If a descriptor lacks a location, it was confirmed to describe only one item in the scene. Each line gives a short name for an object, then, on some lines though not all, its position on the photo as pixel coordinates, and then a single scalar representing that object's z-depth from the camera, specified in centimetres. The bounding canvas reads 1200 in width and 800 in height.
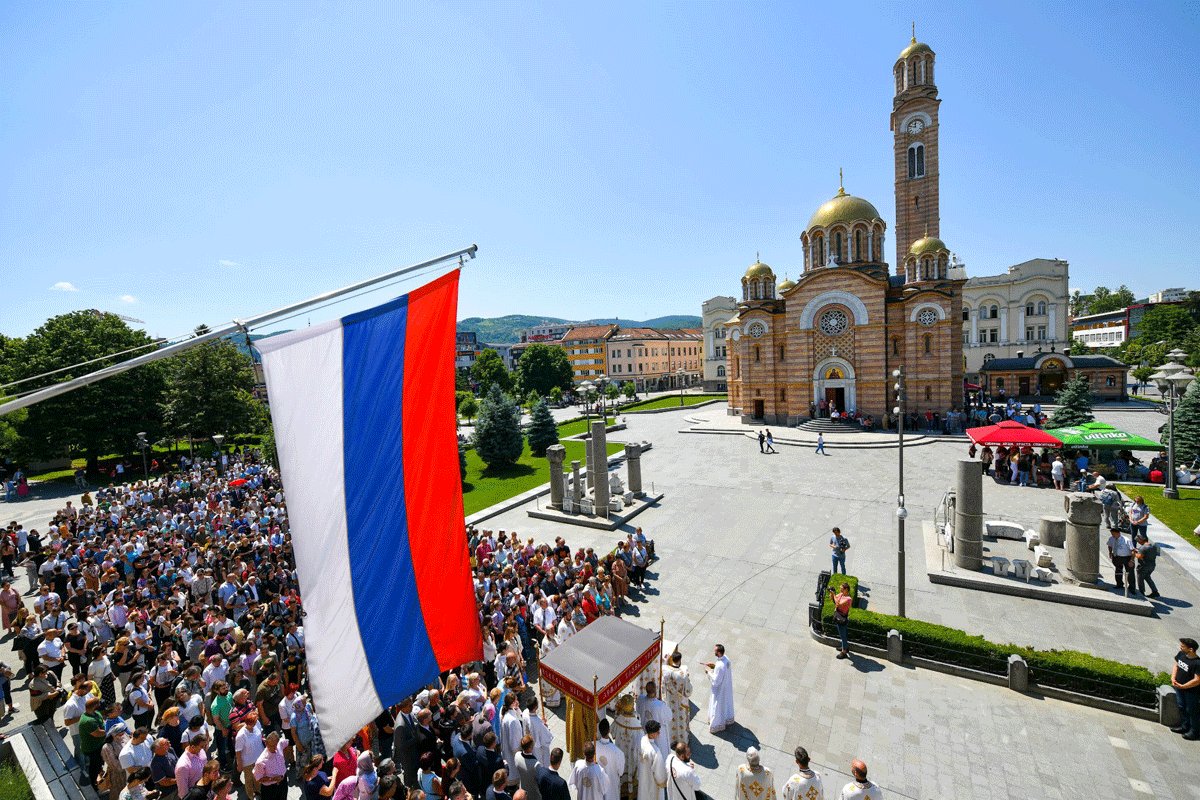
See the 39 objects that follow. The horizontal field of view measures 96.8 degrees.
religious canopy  698
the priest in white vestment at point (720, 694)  822
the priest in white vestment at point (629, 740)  689
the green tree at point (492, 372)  7069
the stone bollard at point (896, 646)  985
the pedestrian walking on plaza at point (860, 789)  539
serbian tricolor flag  434
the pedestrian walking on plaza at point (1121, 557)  1158
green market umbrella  1795
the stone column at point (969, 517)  1313
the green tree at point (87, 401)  3091
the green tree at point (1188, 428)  2120
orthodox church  3412
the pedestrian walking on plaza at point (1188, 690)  767
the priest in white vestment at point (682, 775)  591
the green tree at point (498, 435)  2941
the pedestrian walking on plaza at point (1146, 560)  1126
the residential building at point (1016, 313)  5003
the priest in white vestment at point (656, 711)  710
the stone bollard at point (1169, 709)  784
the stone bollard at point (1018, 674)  883
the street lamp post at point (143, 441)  2832
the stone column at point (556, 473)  1967
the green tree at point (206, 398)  3628
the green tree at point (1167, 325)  5602
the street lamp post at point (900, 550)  1068
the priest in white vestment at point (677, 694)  796
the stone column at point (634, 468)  2136
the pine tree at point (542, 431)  3288
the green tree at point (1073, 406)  2894
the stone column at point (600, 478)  1894
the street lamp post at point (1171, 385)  1620
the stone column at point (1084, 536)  1173
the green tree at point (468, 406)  5325
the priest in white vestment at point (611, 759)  631
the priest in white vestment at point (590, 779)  613
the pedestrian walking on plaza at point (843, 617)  1003
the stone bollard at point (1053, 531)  1432
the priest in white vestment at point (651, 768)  642
